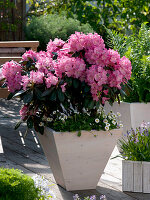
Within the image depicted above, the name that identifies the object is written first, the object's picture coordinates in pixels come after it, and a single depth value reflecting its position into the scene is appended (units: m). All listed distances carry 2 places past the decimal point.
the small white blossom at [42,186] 2.82
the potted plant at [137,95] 5.06
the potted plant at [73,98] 3.70
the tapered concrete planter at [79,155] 3.79
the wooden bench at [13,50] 5.73
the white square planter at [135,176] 3.92
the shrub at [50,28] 9.81
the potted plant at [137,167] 3.92
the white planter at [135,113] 5.08
